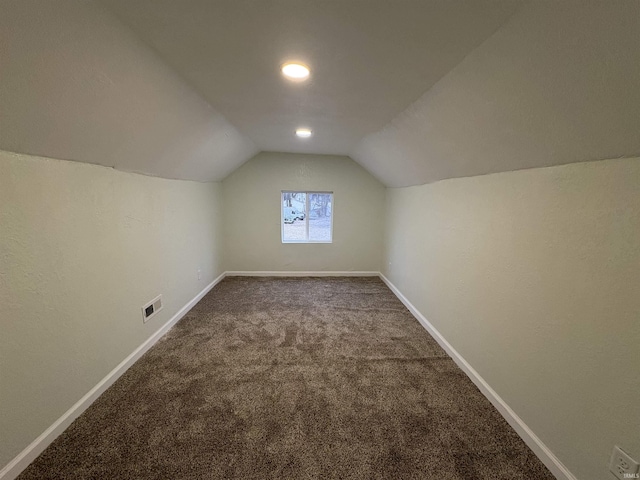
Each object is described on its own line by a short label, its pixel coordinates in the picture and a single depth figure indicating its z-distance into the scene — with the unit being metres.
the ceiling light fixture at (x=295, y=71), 1.48
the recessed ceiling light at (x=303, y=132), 2.94
